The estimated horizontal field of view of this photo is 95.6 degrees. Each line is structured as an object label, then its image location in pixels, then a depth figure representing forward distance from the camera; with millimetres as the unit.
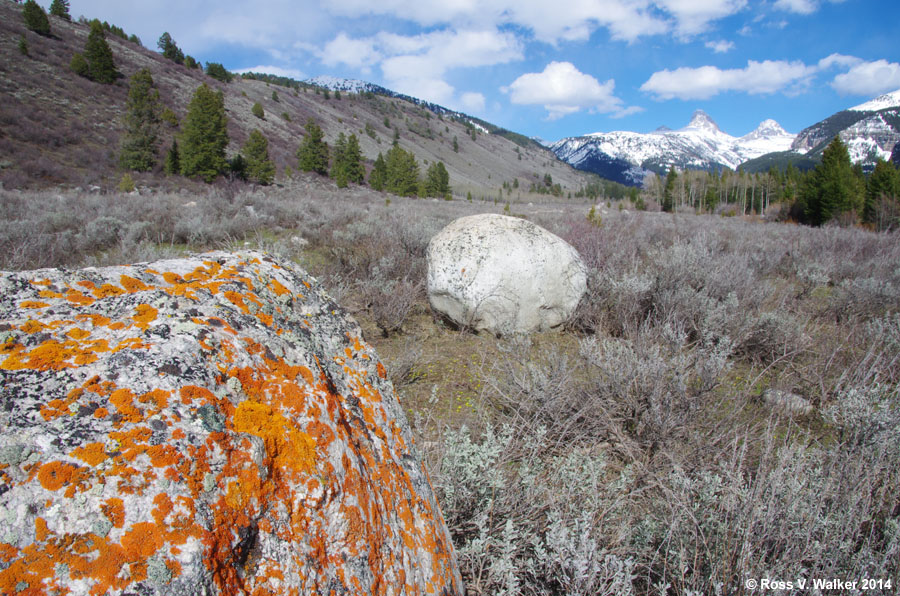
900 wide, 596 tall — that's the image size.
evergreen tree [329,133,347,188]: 38906
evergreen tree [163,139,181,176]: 26641
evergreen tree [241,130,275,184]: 30766
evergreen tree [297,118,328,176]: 39719
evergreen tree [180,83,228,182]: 27344
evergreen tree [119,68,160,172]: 24766
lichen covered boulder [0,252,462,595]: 740
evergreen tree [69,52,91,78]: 32750
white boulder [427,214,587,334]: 4969
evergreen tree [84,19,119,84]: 33500
